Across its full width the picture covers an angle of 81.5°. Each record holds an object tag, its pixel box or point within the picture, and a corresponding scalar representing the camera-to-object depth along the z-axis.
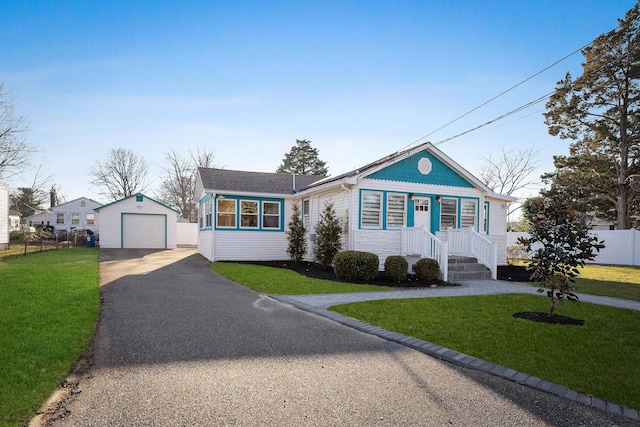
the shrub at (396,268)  11.26
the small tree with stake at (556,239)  6.24
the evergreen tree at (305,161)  45.41
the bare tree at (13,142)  20.91
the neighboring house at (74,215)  39.97
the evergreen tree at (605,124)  21.78
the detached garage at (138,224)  23.00
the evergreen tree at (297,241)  15.95
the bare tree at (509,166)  32.53
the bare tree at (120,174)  40.56
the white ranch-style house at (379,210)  13.32
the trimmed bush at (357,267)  11.19
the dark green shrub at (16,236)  31.20
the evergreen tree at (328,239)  13.60
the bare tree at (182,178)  40.81
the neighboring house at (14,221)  43.34
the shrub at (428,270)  11.31
